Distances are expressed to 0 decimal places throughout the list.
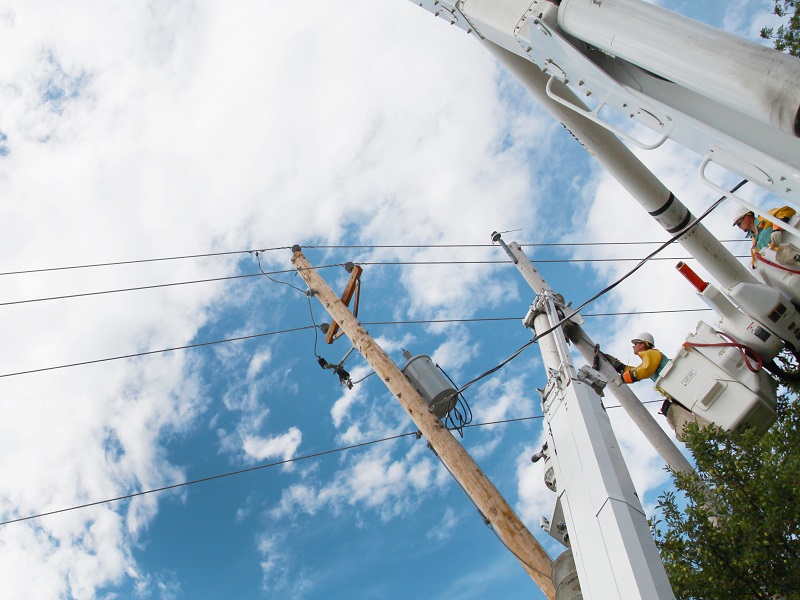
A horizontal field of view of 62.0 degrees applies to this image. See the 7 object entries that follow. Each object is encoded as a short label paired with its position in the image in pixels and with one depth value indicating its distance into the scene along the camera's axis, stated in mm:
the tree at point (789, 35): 12430
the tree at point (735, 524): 5684
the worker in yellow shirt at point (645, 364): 7062
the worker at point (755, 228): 8267
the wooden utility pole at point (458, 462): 5992
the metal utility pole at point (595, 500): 3404
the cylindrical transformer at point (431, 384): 7868
